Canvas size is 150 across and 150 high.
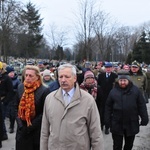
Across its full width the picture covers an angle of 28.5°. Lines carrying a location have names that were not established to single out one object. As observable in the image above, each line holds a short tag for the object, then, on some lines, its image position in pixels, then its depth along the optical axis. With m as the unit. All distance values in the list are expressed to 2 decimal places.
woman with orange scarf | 4.01
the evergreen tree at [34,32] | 45.38
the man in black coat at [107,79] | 8.66
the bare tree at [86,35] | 25.33
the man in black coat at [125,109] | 4.99
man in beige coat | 3.02
